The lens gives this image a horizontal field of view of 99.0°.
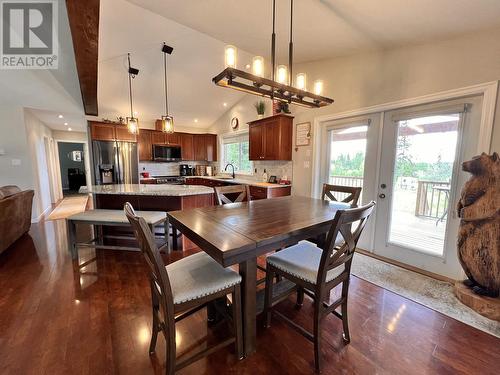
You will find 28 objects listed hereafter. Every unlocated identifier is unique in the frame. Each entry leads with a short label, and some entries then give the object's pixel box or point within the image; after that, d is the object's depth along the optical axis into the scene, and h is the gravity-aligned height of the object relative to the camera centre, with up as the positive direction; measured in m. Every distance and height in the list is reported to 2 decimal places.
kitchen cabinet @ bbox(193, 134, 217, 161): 6.39 +0.45
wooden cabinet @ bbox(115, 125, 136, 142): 5.23 +0.67
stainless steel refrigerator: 5.05 -0.02
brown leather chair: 2.78 -0.77
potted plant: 4.32 +1.09
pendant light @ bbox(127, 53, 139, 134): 3.15 +0.62
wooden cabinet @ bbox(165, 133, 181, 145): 5.95 +0.64
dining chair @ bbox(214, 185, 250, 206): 2.24 -0.33
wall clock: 5.43 +1.01
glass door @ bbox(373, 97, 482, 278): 2.20 -0.20
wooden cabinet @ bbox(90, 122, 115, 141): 4.97 +0.70
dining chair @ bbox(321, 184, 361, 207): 2.22 -0.31
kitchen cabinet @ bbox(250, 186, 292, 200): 3.79 -0.54
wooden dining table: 1.15 -0.42
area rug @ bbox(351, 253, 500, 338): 1.77 -1.27
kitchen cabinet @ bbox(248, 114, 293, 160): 3.78 +0.46
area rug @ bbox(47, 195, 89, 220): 4.89 -1.23
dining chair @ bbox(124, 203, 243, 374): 1.10 -0.72
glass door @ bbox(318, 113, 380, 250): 2.85 +0.11
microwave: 5.77 +0.24
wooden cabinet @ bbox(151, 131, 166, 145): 5.76 +0.64
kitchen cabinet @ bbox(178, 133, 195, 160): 6.18 +0.47
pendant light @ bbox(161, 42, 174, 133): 3.08 +0.59
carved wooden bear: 1.77 -0.50
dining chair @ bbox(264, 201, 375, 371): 1.22 -0.71
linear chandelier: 1.58 +0.62
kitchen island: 2.88 -0.53
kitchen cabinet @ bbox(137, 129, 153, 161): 5.61 +0.43
